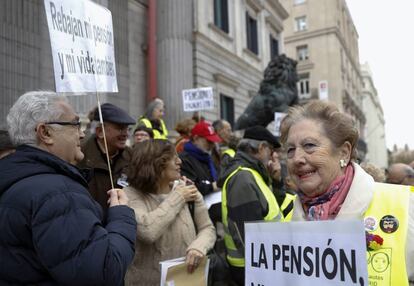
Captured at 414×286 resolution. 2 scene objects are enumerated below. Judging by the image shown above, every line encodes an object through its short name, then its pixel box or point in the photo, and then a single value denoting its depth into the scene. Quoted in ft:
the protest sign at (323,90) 66.96
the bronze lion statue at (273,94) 30.60
